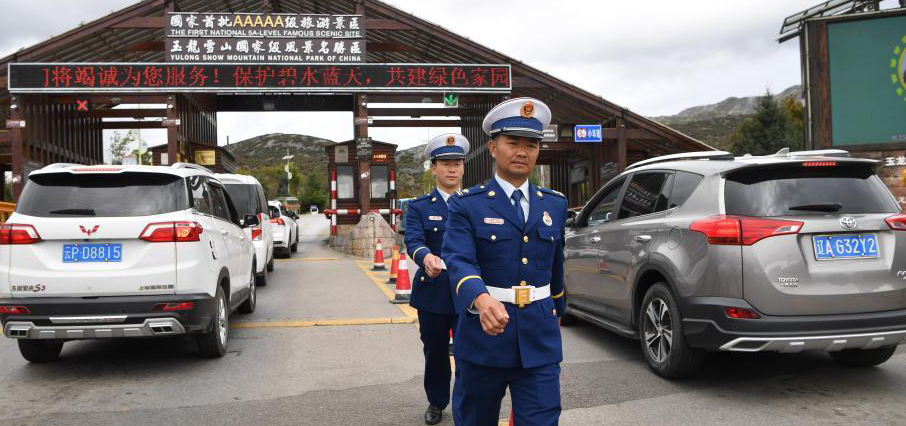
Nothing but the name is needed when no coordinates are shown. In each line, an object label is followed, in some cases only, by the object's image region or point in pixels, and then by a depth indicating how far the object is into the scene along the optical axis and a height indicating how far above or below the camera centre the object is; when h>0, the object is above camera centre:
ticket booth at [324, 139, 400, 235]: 25.81 +1.53
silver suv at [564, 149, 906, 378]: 4.39 -0.33
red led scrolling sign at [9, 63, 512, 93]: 19.56 +4.30
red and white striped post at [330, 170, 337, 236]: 24.88 +0.68
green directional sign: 21.36 +3.70
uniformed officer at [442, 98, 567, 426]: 2.67 -0.23
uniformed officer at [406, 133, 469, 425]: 4.19 -0.28
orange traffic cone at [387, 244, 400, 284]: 11.25 -0.79
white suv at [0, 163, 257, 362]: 5.23 -0.25
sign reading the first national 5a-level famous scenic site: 20.02 +5.48
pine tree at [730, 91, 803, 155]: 48.34 +5.80
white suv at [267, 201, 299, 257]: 17.11 -0.16
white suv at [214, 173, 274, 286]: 12.65 +0.47
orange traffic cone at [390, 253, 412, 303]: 9.41 -0.90
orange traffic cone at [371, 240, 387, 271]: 14.22 -0.83
